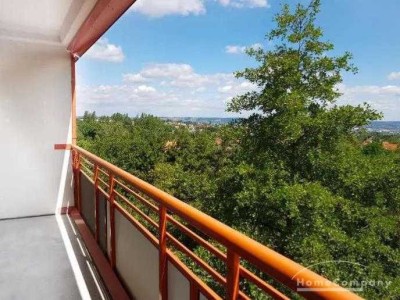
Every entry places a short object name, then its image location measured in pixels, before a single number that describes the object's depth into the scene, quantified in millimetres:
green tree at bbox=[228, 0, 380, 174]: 10953
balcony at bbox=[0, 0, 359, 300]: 1044
